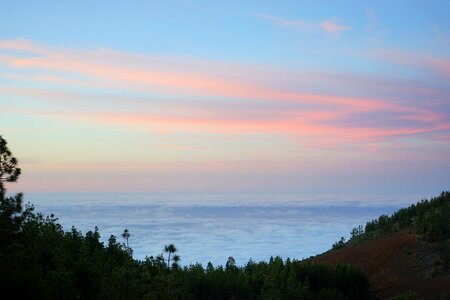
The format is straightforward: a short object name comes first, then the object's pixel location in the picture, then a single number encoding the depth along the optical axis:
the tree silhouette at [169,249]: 54.03
